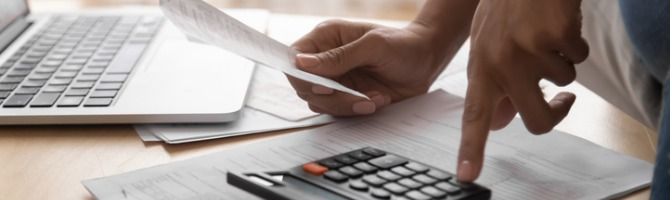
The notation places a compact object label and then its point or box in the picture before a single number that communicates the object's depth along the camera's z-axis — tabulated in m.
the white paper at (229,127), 0.77
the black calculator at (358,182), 0.58
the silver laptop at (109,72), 0.80
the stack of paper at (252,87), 0.66
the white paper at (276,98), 0.85
